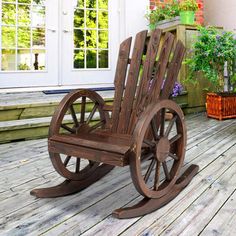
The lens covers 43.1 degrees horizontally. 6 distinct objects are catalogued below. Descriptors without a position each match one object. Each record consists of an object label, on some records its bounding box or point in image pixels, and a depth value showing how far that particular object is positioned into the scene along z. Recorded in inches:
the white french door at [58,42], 162.1
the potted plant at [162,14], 177.6
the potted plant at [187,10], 166.7
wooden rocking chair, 55.2
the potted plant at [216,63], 146.3
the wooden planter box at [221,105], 156.0
